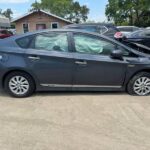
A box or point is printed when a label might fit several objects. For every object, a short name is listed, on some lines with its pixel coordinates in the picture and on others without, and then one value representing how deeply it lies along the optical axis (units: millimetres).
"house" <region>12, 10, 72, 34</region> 19382
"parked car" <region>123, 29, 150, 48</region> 6400
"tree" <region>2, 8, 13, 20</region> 60252
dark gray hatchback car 3388
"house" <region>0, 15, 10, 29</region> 27789
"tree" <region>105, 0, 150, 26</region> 27938
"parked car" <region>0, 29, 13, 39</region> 12892
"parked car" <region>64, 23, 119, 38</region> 7071
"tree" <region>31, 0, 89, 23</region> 43389
